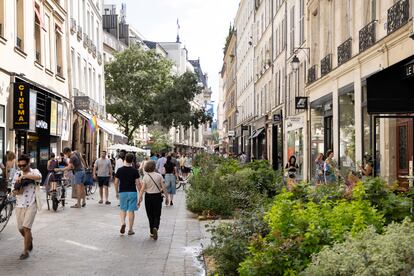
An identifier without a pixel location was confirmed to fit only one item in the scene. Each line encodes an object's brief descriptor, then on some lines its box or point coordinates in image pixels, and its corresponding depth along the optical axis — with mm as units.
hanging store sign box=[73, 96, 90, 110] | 33156
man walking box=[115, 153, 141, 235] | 12492
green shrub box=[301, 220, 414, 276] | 4230
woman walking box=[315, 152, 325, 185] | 21438
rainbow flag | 35031
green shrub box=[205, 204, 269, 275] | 6922
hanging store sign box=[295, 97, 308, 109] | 27422
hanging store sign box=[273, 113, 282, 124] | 35438
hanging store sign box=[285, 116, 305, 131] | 27422
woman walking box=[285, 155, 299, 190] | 24125
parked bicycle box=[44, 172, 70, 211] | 17156
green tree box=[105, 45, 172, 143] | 51500
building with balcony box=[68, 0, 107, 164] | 33688
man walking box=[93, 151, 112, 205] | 19969
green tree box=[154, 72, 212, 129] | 52031
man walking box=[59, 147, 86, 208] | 18406
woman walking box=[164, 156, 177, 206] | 20391
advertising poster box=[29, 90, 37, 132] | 22634
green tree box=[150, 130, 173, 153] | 68706
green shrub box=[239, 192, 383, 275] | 5566
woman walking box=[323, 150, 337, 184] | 17938
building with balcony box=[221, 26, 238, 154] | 74875
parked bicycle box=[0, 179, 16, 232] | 12023
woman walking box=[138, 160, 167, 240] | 12072
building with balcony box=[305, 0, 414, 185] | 13883
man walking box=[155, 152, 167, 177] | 22942
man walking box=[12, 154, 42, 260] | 9820
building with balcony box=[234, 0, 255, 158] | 54478
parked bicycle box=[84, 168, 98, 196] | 22453
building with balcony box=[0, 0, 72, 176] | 21250
